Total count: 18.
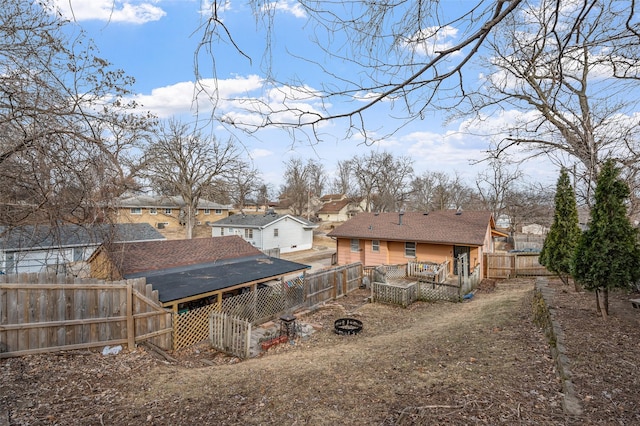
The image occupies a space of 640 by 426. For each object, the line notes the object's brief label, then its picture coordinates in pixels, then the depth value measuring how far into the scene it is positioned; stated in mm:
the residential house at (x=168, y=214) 36219
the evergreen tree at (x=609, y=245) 5641
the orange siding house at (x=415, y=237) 16484
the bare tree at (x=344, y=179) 49438
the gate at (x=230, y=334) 7312
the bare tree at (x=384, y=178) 42250
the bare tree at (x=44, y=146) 4270
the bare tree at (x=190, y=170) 26109
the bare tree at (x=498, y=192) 29914
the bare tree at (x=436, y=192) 45122
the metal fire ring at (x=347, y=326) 8508
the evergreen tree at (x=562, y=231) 10508
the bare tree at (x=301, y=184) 48212
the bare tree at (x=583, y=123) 3246
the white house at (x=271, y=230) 27250
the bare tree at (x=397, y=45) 2119
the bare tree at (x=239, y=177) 27547
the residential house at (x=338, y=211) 58125
